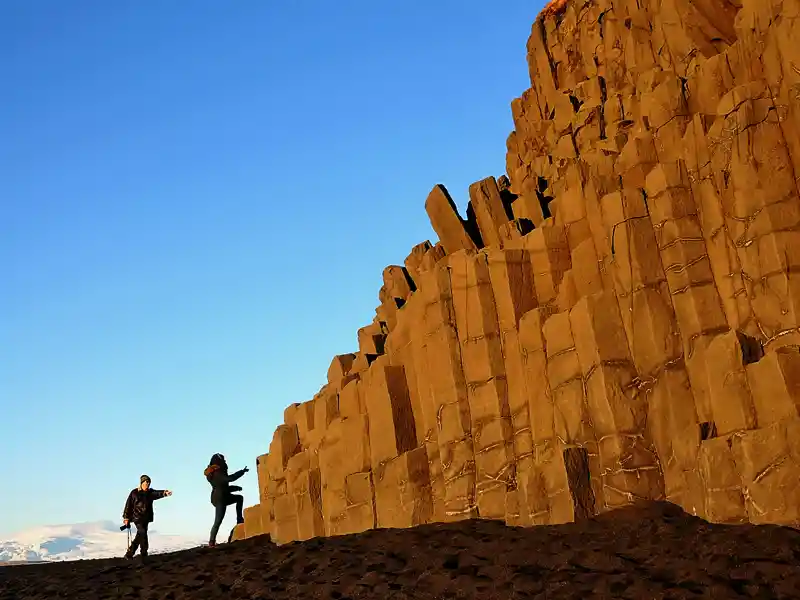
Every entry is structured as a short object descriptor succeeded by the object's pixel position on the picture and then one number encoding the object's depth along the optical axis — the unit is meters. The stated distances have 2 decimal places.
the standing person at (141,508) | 19.53
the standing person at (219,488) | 21.50
